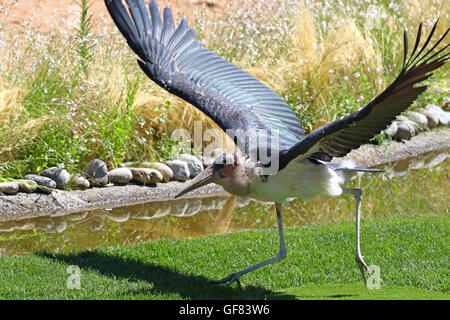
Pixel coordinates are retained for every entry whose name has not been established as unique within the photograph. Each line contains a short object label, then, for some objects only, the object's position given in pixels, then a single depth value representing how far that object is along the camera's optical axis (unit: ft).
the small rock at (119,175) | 50.34
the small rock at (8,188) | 45.29
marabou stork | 24.57
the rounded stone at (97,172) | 49.49
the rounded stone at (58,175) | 47.70
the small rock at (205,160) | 54.95
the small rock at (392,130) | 62.34
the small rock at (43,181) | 46.98
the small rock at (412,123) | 64.44
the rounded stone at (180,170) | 53.01
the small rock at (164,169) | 52.31
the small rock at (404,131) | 63.46
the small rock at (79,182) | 48.65
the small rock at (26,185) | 46.21
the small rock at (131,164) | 52.73
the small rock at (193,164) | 53.93
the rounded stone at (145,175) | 51.13
